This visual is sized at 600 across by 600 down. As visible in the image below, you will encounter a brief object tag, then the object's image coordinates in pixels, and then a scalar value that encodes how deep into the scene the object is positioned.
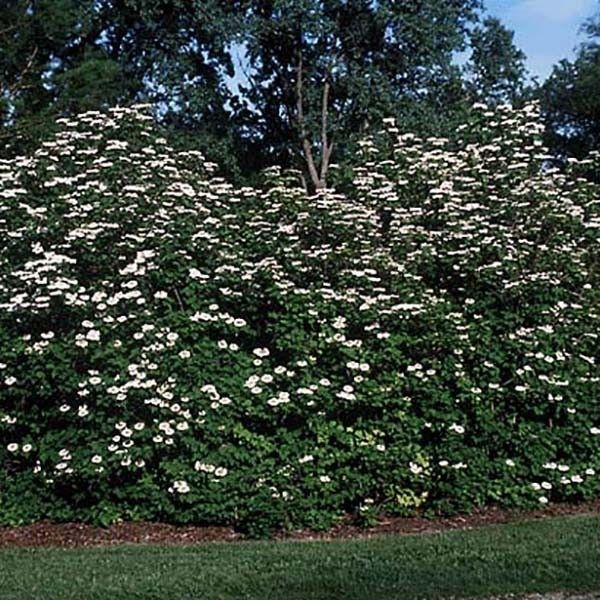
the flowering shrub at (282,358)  9.82
